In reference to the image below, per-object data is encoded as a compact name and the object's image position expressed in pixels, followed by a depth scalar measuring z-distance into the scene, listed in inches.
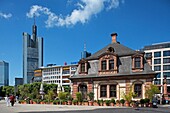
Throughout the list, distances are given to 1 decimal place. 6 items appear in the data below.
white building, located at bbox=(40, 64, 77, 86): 4258.8
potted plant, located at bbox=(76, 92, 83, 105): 1054.2
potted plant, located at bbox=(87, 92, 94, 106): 1094.3
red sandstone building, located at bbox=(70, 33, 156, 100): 1013.2
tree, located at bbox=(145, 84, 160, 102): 936.8
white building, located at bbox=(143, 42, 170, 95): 2914.3
